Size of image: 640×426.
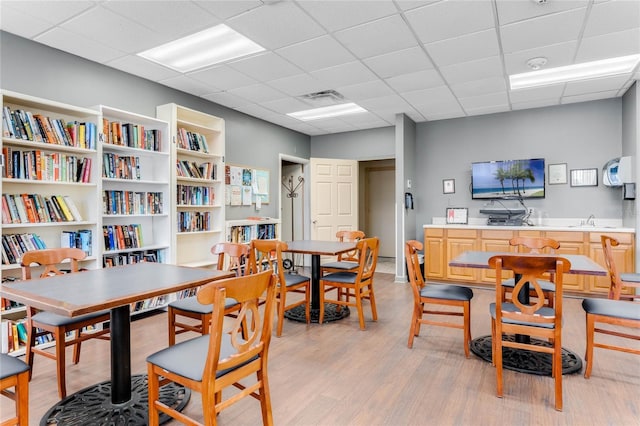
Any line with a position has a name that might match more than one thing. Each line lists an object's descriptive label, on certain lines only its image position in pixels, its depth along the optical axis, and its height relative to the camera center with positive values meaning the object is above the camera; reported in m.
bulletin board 5.36 +0.41
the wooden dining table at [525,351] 2.54 -1.13
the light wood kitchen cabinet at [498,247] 4.52 -0.53
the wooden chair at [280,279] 3.21 -0.69
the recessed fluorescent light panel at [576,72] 3.87 +1.58
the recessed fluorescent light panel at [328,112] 5.49 +1.58
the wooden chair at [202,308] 2.45 -0.67
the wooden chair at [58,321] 2.20 -0.69
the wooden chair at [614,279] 3.13 -0.63
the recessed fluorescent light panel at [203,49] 3.26 +1.59
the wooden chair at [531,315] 2.12 -0.67
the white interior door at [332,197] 6.57 +0.26
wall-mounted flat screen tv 5.40 +0.48
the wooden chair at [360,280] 3.51 -0.70
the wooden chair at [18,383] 1.55 -0.74
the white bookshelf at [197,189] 4.31 +0.29
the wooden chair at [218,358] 1.48 -0.68
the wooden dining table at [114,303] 1.70 -0.41
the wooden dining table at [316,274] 3.65 -0.69
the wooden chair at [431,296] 2.86 -0.70
